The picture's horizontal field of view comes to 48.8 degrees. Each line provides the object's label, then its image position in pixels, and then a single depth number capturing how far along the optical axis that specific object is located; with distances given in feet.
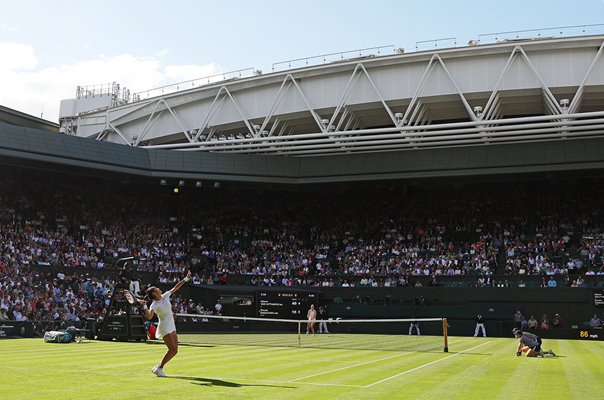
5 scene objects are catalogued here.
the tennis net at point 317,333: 95.71
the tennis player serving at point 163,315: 48.14
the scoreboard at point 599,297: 139.95
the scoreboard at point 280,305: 157.22
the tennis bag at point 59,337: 88.33
